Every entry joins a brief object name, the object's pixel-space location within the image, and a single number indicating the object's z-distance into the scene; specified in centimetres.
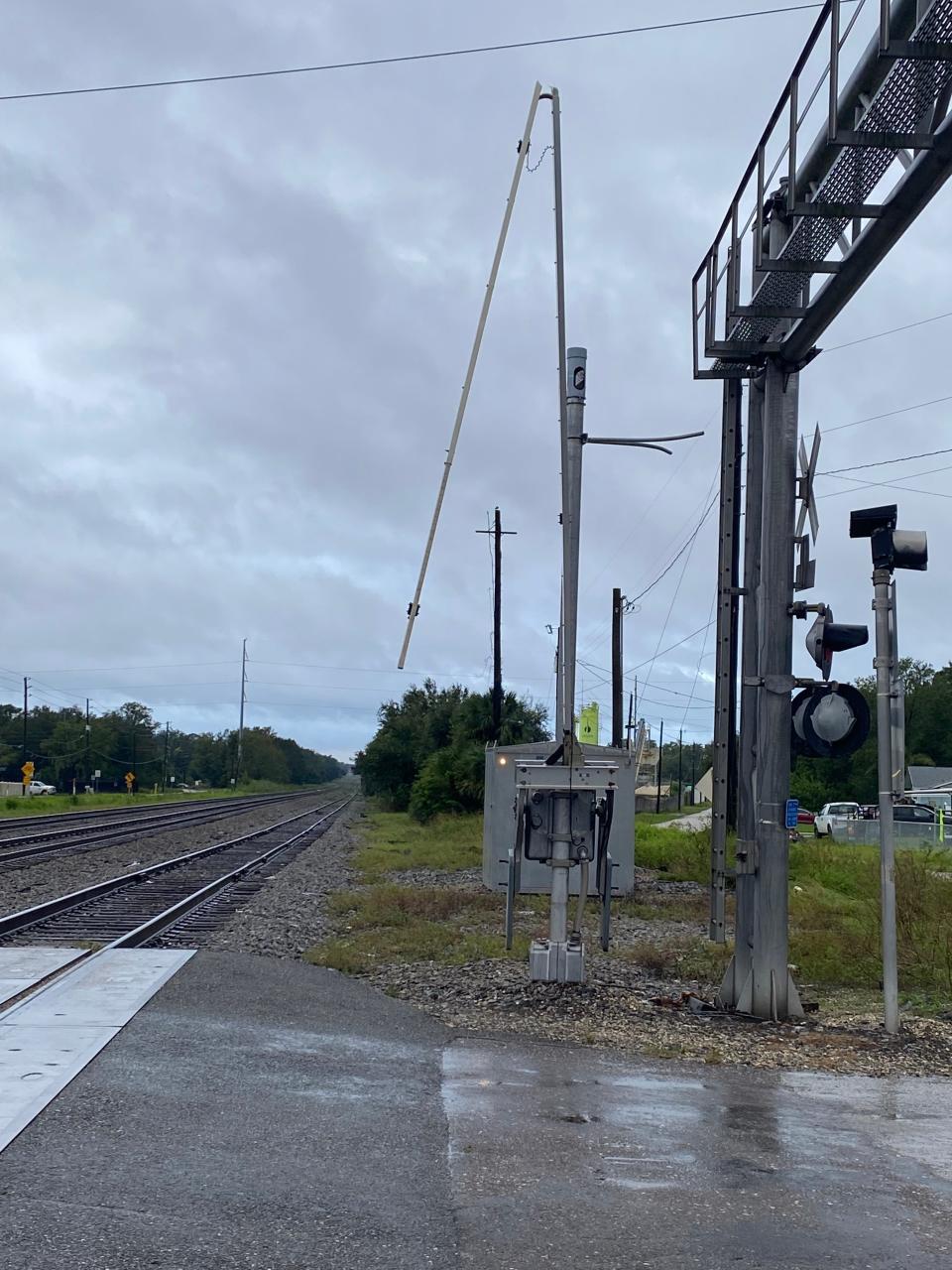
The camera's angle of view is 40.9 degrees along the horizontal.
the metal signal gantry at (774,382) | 775
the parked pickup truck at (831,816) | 4912
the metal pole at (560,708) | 1102
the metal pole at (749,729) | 977
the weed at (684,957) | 1216
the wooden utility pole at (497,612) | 4353
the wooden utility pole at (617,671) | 3931
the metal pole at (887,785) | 897
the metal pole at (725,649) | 1023
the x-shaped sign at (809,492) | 980
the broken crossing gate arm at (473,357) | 1018
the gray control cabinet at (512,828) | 1845
